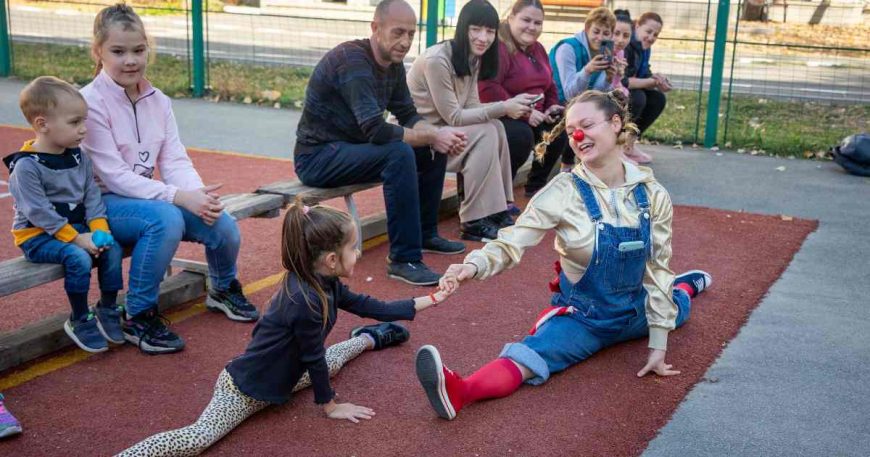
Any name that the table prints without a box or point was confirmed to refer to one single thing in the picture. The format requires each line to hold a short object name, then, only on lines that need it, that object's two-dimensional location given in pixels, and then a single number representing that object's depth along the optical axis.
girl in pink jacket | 4.48
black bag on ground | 8.97
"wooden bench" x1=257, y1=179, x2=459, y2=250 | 5.72
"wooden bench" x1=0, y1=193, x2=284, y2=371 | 4.11
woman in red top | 7.16
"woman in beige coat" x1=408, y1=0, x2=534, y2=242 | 6.52
